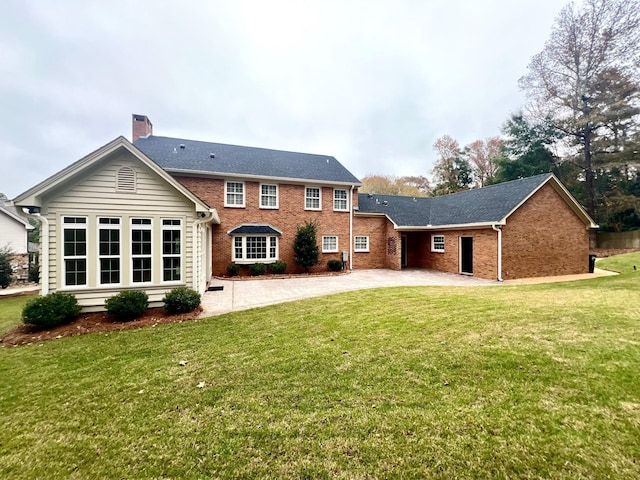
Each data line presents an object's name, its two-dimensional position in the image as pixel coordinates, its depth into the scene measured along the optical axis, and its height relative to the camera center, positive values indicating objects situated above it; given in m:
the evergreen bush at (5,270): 16.48 -1.29
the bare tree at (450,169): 34.12 +9.52
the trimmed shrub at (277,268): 15.74 -1.32
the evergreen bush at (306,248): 16.27 -0.18
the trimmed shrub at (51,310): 6.64 -1.56
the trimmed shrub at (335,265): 16.84 -1.28
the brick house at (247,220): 7.70 +1.09
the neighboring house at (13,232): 19.59 +1.26
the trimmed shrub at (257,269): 15.34 -1.33
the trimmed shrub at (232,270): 15.05 -1.34
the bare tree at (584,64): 21.59 +15.40
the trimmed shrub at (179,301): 7.75 -1.57
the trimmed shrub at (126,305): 7.23 -1.56
